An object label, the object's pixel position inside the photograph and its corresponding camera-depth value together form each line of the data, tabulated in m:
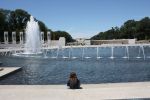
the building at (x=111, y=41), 47.94
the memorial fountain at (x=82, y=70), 7.94
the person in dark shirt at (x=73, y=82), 5.79
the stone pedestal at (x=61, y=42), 40.21
